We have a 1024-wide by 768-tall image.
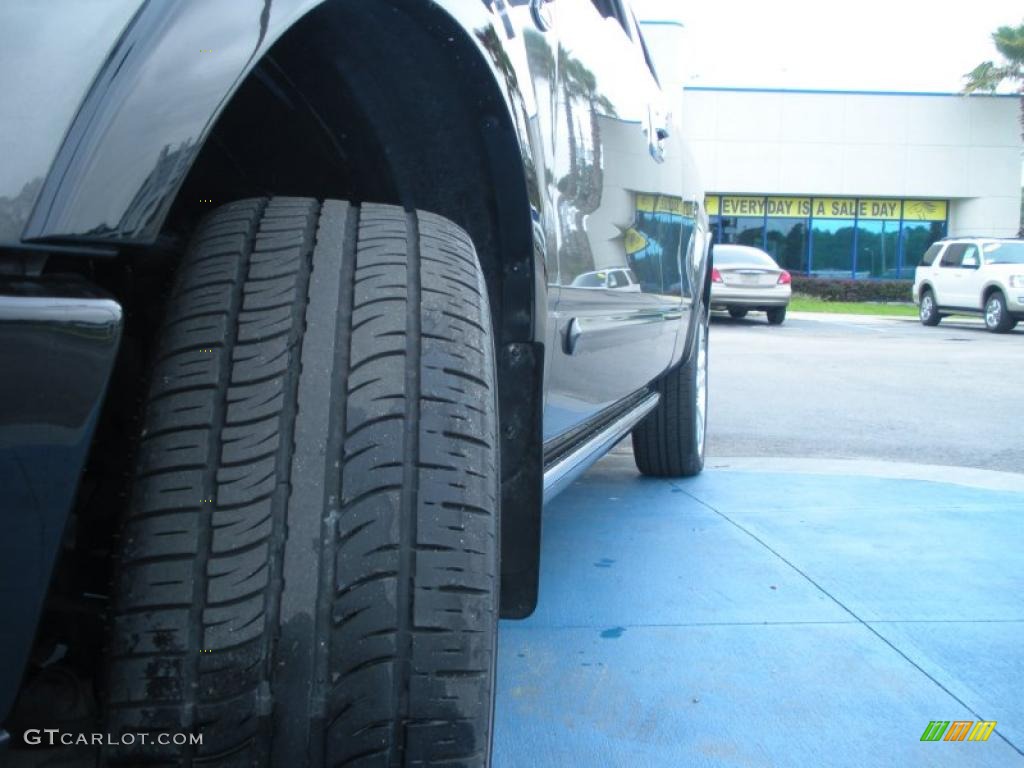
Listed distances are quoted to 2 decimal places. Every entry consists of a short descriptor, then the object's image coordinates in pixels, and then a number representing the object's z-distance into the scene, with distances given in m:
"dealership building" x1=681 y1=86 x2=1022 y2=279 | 32.50
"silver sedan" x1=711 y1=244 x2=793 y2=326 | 19.36
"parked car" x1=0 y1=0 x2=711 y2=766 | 1.04
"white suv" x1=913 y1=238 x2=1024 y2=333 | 19.02
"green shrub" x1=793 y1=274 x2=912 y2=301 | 30.67
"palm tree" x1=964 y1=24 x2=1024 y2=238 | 33.16
